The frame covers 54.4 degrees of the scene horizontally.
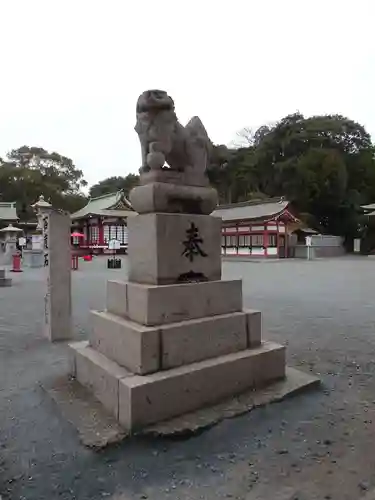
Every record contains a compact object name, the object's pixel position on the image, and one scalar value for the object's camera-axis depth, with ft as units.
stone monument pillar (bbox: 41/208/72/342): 16.60
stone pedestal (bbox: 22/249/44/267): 64.28
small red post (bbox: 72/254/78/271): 59.31
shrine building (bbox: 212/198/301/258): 99.60
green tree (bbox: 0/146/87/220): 135.33
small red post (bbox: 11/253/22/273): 54.88
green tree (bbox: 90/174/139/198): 199.37
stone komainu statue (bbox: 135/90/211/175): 10.19
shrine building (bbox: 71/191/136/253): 116.98
